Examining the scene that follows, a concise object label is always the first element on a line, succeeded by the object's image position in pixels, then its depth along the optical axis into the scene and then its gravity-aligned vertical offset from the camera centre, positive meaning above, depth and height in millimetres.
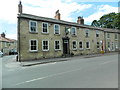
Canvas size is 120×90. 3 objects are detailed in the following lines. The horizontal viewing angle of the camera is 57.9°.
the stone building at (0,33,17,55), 39562 +753
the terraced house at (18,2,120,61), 16375 +1715
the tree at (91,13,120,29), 60719 +15329
